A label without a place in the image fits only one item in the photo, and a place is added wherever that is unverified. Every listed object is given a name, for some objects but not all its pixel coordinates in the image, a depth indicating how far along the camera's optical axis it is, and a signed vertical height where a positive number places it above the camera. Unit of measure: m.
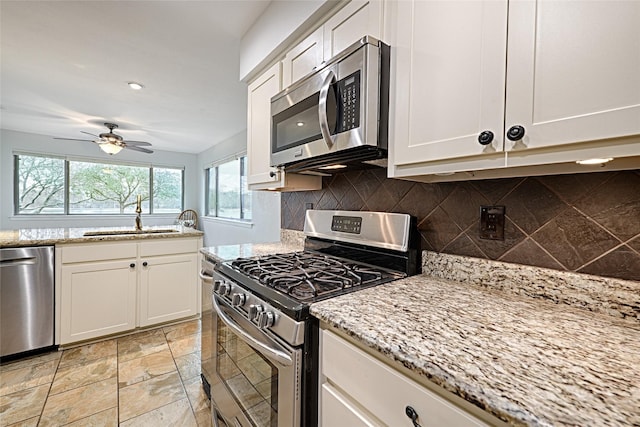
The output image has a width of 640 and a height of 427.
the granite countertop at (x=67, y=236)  2.20 -0.29
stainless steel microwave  1.08 +0.41
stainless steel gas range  0.90 -0.38
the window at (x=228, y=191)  4.45 +0.25
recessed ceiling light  2.74 +1.16
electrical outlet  1.07 -0.05
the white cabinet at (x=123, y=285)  2.34 -0.75
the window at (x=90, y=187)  4.88 +0.30
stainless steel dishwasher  2.15 -0.77
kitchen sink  2.61 -0.28
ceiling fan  3.77 +0.82
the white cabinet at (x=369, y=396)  0.58 -0.44
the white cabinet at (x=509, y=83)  0.62 +0.34
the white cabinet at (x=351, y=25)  1.14 +0.79
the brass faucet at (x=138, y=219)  2.96 -0.17
